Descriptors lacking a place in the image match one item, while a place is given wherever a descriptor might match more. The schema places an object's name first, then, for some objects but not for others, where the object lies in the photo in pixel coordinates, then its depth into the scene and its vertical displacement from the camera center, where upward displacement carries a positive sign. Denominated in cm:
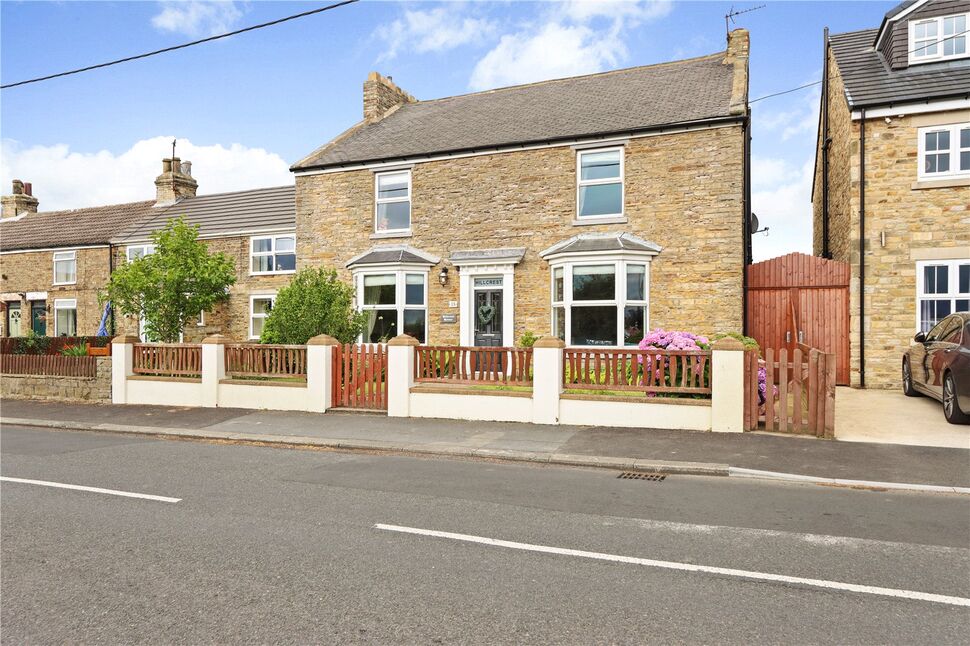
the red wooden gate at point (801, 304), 1434 +46
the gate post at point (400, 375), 1114 -99
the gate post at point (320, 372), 1177 -98
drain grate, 712 -185
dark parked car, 916 -71
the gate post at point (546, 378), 1016 -95
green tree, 2094 +140
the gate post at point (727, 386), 914 -97
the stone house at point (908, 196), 1320 +287
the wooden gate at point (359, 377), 1164 -107
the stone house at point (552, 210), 1470 +309
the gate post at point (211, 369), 1282 -101
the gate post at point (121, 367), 1381 -104
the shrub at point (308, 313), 1379 +21
